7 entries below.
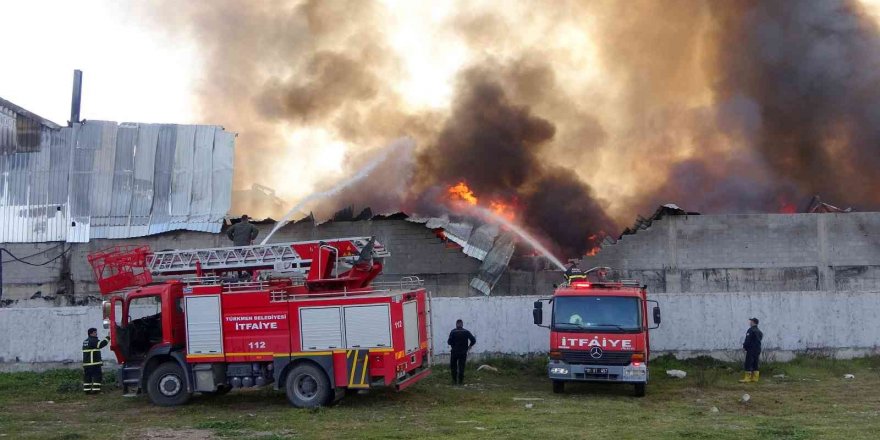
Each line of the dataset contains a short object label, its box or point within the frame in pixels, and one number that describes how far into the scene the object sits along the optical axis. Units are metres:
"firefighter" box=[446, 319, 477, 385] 15.86
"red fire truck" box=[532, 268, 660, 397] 14.15
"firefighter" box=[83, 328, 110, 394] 15.41
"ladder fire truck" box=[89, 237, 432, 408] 13.12
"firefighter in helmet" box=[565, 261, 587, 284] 16.06
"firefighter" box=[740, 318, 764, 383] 16.14
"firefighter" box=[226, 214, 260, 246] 15.36
